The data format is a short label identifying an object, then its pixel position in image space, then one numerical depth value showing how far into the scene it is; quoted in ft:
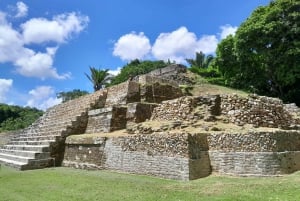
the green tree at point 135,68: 85.72
